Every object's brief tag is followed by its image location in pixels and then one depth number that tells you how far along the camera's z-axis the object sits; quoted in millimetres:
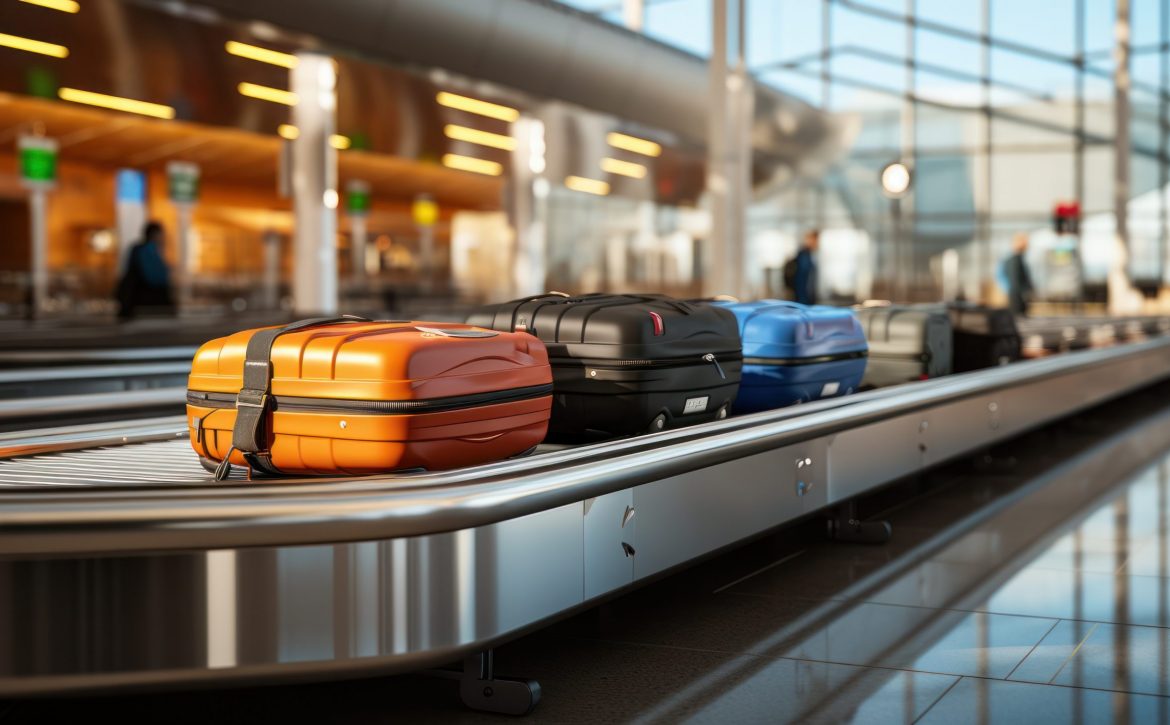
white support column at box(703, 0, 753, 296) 12258
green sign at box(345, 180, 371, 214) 28516
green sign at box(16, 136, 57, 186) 17250
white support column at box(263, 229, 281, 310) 28812
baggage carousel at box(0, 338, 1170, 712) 2256
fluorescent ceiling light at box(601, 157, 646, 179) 20609
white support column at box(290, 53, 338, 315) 12273
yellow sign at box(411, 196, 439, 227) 31484
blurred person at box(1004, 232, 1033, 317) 13844
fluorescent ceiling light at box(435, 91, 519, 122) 14297
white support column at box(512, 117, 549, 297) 18562
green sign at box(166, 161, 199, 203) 20766
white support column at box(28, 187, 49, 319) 16766
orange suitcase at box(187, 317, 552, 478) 2633
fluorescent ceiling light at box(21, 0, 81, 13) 9469
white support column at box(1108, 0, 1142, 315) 23125
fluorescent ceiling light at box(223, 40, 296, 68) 11141
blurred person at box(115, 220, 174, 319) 10703
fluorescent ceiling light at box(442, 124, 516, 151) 16875
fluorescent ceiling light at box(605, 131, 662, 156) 18141
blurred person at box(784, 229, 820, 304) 12617
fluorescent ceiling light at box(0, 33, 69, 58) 10602
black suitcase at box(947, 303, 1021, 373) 6656
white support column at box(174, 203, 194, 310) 21359
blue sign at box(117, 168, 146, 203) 20562
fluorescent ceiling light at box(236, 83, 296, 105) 13023
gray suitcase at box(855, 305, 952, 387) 5684
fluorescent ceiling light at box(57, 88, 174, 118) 13579
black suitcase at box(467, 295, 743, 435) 3441
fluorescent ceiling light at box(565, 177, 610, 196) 22927
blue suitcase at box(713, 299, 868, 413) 4355
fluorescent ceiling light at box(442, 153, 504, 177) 20203
